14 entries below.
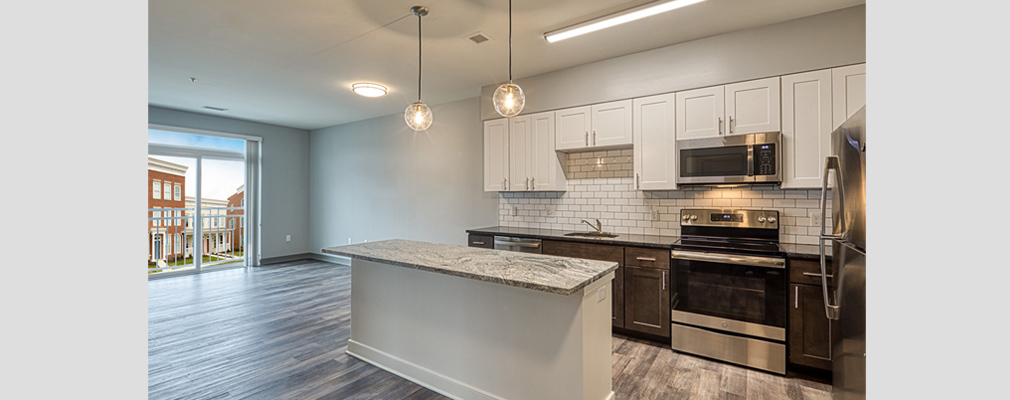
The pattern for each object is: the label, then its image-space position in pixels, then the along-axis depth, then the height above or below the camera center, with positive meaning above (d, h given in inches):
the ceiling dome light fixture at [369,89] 162.1 +45.5
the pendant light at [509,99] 95.3 +24.5
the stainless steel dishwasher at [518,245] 143.6 -17.1
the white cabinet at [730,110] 113.5 +26.8
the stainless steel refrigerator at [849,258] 63.4 -10.5
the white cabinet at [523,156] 155.9 +17.8
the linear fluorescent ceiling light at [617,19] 99.7 +48.6
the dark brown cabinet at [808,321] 98.1 -30.7
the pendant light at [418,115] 109.7 +23.4
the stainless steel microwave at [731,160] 112.3 +11.7
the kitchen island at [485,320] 76.0 -27.2
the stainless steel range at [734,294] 103.7 -26.0
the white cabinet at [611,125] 136.2 +26.3
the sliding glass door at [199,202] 228.5 -1.6
